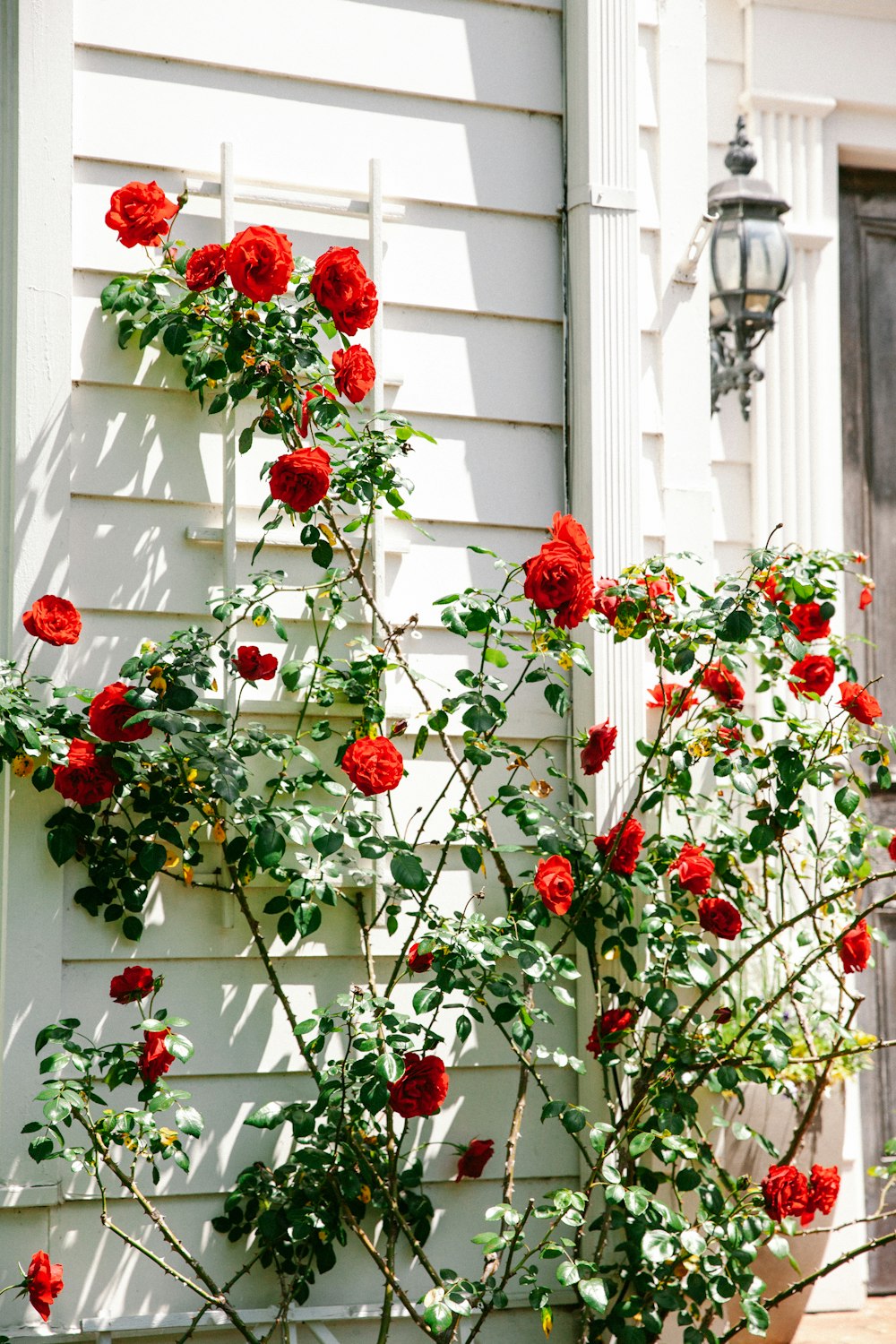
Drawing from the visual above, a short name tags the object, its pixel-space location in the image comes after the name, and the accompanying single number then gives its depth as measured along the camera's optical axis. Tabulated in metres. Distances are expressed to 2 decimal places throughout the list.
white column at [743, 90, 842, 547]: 3.27
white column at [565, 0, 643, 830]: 2.46
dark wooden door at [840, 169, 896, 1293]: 3.45
